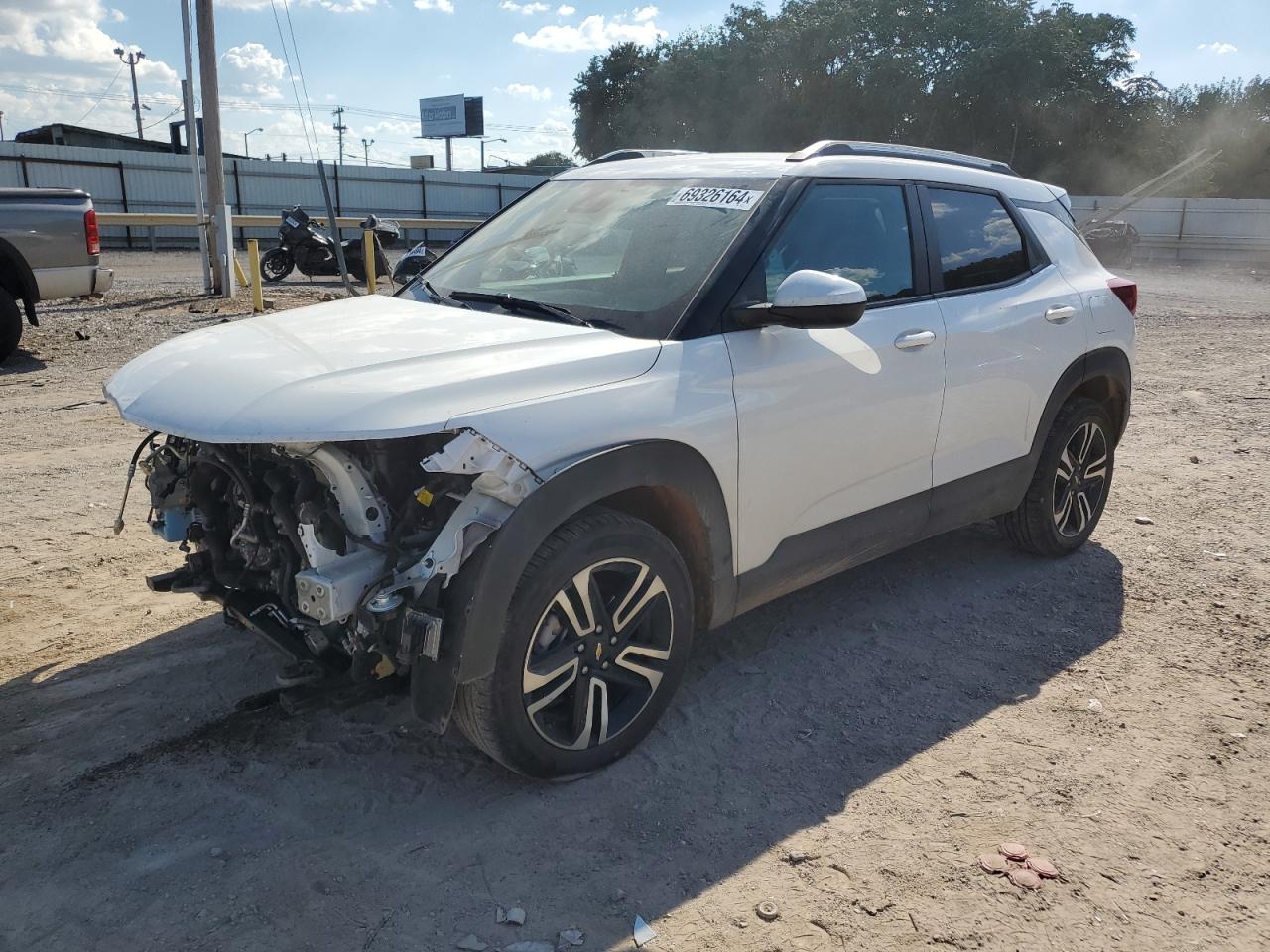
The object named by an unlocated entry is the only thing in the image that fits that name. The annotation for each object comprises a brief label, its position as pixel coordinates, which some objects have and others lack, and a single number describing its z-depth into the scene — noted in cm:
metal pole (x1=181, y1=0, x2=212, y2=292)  1473
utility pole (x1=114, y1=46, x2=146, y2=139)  6097
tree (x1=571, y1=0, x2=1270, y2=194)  4016
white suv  280
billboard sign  6706
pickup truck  946
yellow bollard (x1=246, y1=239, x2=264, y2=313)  1322
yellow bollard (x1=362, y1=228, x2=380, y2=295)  1619
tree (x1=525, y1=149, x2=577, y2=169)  6738
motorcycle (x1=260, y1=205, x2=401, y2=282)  1880
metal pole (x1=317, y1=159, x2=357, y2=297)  1200
